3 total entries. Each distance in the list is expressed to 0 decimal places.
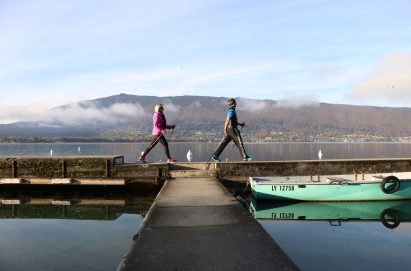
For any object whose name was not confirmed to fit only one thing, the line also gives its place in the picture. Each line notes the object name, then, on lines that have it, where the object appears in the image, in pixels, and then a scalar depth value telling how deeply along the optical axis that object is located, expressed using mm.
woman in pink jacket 14352
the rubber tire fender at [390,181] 13016
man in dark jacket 14195
